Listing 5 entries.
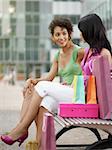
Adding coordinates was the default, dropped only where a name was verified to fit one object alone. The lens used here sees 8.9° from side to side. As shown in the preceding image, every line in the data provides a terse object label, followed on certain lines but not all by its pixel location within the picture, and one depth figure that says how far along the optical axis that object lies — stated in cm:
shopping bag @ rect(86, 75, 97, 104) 584
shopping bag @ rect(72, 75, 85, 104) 593
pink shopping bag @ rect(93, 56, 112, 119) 556
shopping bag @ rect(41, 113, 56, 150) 574
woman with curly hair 632
